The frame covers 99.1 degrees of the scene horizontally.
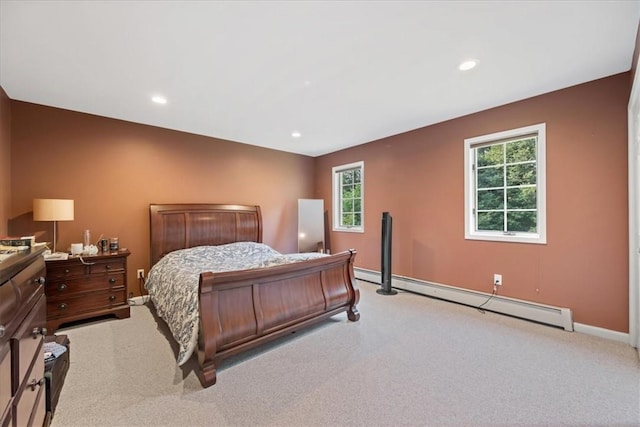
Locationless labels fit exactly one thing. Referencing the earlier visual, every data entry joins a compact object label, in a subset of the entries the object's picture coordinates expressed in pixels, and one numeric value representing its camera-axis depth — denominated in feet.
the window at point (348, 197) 16.62
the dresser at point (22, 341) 2.96
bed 6.61
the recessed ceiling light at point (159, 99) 9.57
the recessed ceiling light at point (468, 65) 7.48
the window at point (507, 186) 9.73
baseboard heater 9.13
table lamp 9.20
